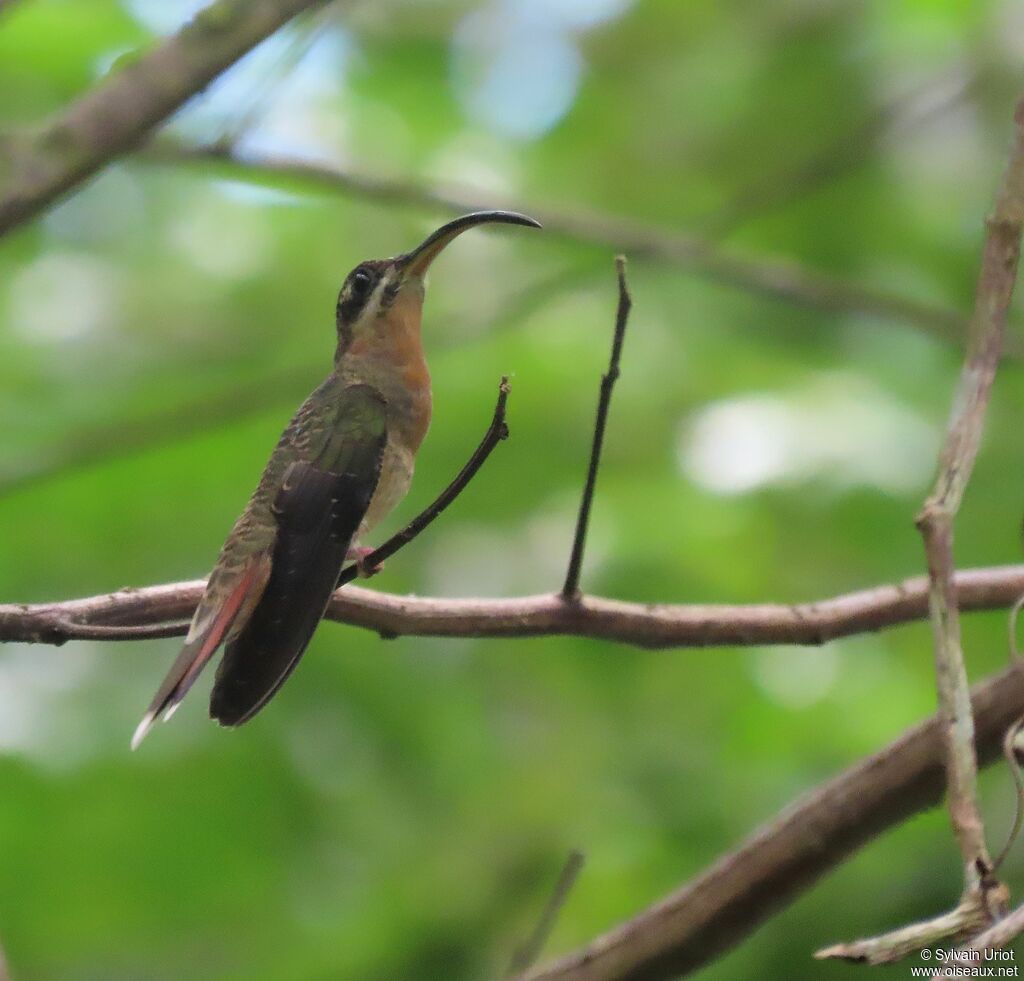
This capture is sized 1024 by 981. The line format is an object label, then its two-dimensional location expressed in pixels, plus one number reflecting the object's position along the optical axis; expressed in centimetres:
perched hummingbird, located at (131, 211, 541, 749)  593
